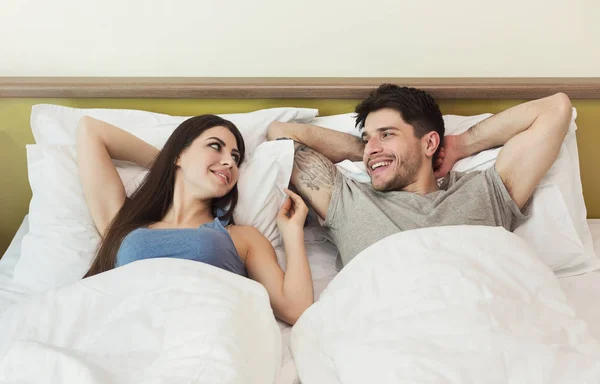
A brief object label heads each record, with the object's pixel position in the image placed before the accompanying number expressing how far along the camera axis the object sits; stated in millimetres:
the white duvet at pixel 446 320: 937
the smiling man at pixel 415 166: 1461
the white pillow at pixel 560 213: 1507
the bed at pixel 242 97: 1717
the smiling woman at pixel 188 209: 1348
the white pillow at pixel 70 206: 1401
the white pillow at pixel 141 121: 1645
